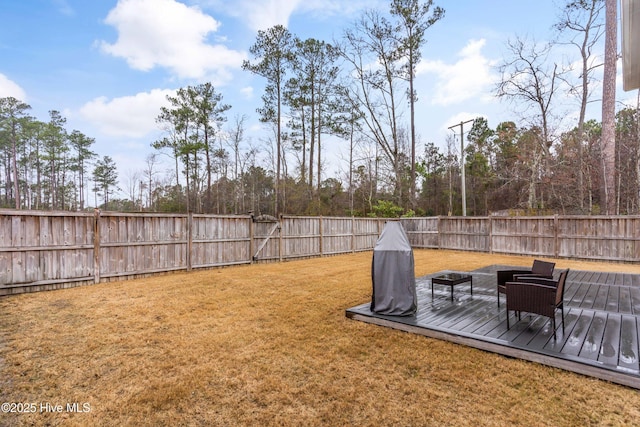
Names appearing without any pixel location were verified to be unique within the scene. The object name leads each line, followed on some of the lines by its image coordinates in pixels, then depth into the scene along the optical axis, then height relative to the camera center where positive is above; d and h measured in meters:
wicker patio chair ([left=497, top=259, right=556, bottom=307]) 4.61 -1.04
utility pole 16.15 +3.90
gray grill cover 4.20 -0.92
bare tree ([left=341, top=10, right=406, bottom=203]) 17.61 +8.40
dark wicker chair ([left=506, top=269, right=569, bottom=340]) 3.35 -1.04
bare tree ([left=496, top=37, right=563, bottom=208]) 14.52 +6.41
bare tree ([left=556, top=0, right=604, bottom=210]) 13.41 +8.06
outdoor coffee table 4.98 -1.22
